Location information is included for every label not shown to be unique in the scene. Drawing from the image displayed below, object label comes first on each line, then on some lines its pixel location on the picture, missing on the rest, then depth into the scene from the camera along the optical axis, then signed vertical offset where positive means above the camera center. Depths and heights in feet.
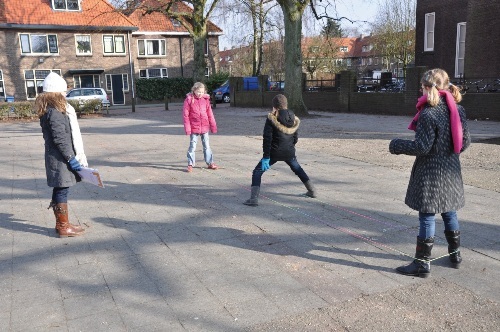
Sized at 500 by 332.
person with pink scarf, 11.37 -1.93
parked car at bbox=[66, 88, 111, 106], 87.86 -0.10
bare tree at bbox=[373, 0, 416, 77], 121.19 +14.13
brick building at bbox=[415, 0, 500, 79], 68.95 +7.78
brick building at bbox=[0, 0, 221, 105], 108.27 +12.13
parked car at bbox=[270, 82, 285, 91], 94.02 +0.43
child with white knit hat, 14.96 -1.67
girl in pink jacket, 25.99 -1.58
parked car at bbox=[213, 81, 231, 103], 115.14 -0.94
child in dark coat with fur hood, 18.35 -2.18
